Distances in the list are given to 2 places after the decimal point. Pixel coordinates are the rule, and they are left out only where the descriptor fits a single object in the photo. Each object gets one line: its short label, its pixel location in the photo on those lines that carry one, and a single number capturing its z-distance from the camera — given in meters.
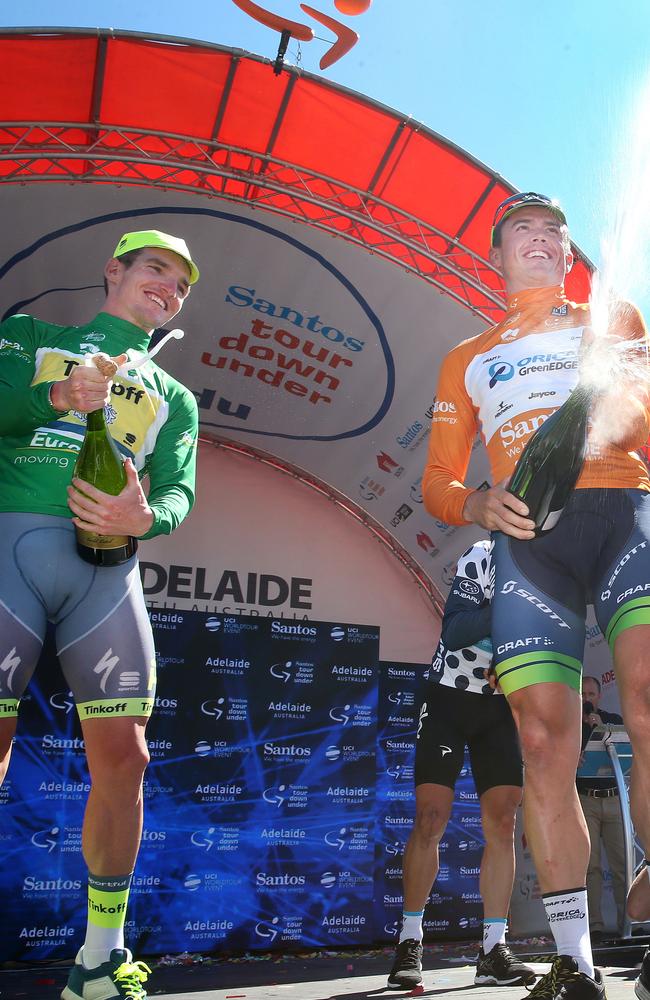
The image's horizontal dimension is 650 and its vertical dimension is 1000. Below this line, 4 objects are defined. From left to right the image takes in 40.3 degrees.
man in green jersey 2.26
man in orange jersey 1.96
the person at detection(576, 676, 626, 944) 6.62
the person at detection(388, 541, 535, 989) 3.76
